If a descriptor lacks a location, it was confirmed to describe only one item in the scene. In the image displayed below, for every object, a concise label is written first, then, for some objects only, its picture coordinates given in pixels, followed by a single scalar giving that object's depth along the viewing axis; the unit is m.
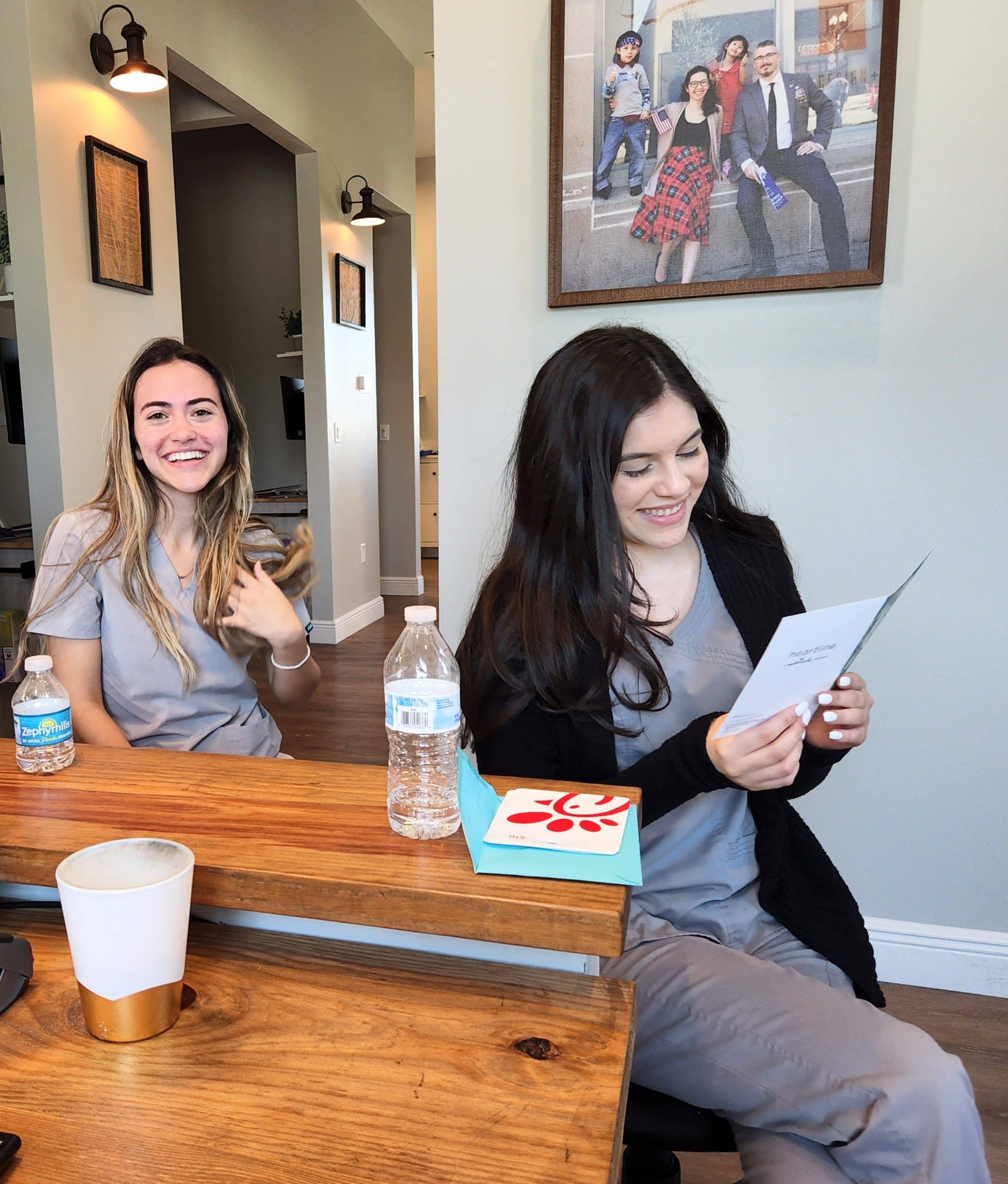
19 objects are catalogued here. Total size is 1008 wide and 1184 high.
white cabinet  8.31
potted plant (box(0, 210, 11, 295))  3.19
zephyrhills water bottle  0.97
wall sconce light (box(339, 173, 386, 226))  4.92
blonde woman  1.43
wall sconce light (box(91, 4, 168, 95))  2.94
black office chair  0.88
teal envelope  0.74
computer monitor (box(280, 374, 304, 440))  5.64
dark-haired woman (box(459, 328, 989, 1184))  0.94
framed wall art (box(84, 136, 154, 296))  3.10
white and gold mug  0.63
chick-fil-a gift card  0.79
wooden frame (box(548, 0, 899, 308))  1.59
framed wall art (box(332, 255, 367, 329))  4.96
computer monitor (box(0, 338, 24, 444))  3.20
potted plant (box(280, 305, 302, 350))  5.92
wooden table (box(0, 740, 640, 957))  0.72
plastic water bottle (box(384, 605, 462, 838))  0.78
